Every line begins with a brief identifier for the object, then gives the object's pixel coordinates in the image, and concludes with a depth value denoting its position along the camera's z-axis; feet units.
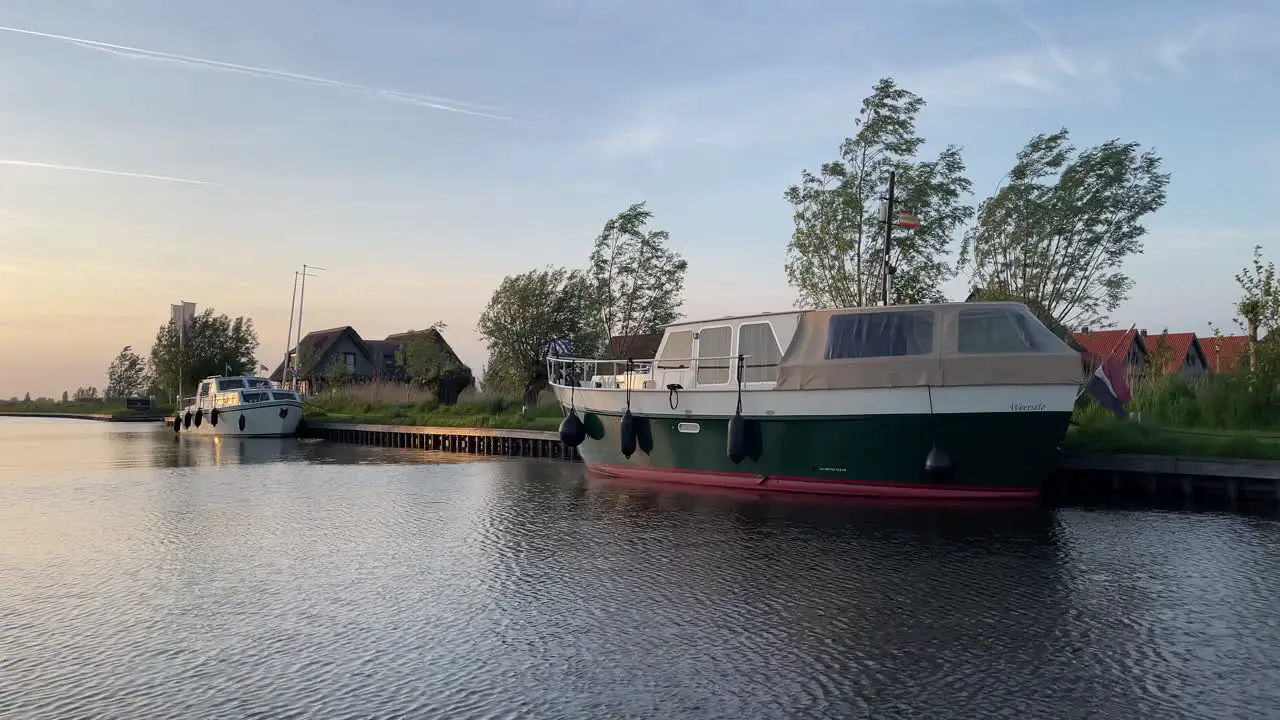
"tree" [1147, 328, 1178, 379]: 74.90
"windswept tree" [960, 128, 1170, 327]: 96.94
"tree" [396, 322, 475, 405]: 142.72
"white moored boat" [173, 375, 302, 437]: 127.65
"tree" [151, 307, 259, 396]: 212.84
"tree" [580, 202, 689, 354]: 122.93
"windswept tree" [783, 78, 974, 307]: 90.74
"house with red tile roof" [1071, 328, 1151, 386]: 140.05
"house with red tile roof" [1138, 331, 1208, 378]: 162.71
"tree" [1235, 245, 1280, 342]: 68.95
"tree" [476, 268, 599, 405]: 127.95
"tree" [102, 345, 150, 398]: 279.28
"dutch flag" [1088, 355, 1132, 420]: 66.54
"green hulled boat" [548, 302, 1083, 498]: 47.09
